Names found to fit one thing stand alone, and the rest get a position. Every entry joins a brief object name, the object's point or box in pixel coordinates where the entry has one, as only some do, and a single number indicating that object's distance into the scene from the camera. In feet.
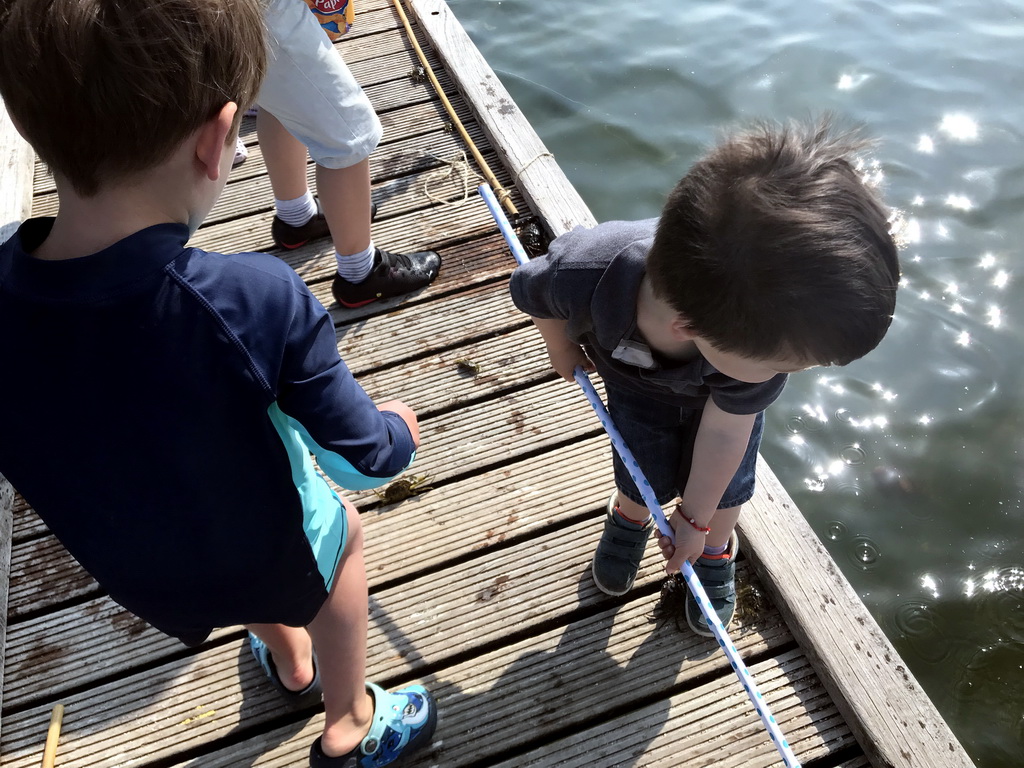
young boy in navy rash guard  2.55
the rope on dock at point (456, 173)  8.37
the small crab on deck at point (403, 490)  5.90
